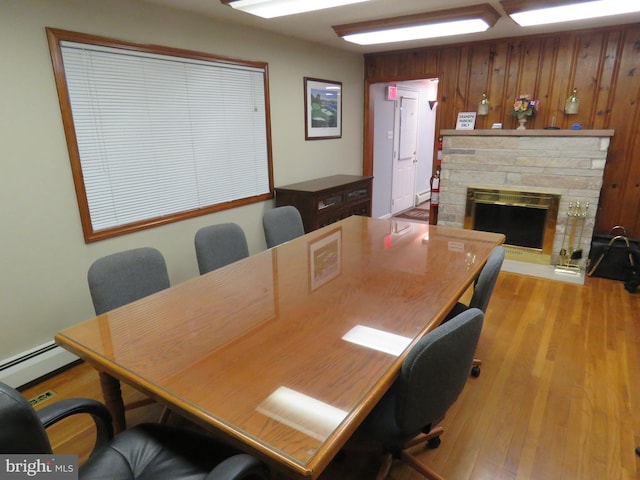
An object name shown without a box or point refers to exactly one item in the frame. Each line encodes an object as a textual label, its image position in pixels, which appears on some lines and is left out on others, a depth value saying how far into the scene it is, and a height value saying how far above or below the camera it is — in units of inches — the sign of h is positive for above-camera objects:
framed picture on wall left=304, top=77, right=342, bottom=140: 168.2 +12.8
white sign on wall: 178.9 +6.7
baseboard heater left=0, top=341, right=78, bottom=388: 87.7 -51.6
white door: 238.5 -9.1
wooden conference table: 39.0 -27.1
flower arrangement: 162.2 +11.9
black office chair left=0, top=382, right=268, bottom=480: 39.3 -38.7
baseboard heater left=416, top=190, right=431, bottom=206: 280.5 -44.1
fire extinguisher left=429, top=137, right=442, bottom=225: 185.8 -25.9
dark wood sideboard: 147.3 -24.1
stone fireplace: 148.6 -17.7
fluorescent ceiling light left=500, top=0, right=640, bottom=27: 100.8 +33.6
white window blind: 97.7 +2.4
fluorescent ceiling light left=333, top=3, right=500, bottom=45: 113.4 +34.7
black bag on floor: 138.1 -45.8
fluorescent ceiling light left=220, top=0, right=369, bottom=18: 92.6 +32.0
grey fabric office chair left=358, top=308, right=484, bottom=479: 46.4 -31.1
